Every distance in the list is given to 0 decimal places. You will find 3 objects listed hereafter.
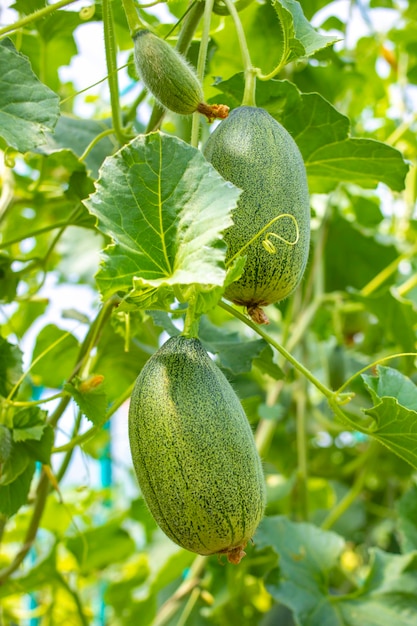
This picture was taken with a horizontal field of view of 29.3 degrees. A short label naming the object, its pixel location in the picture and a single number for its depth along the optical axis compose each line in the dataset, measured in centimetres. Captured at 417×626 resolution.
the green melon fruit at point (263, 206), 77
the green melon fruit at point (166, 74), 77
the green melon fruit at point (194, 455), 72
